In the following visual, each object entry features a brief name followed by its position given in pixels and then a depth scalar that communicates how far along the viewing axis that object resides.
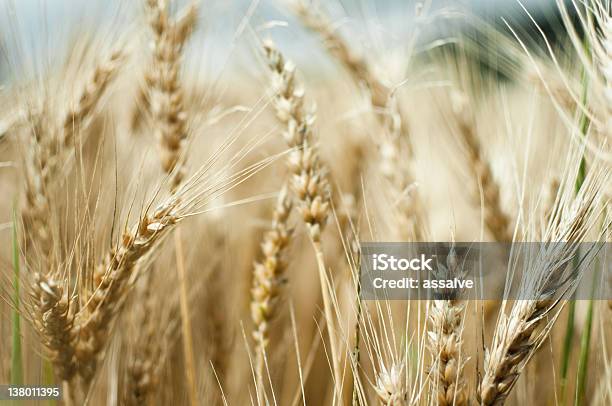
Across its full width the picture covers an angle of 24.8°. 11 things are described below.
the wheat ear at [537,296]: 0.50
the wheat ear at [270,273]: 0.57
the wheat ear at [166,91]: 0.58
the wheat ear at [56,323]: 0.53
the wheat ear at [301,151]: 0.56
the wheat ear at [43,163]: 0.56
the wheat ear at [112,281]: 0.53
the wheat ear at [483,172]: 0.60
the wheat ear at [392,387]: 0.51
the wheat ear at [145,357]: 0.58
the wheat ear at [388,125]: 0.59
